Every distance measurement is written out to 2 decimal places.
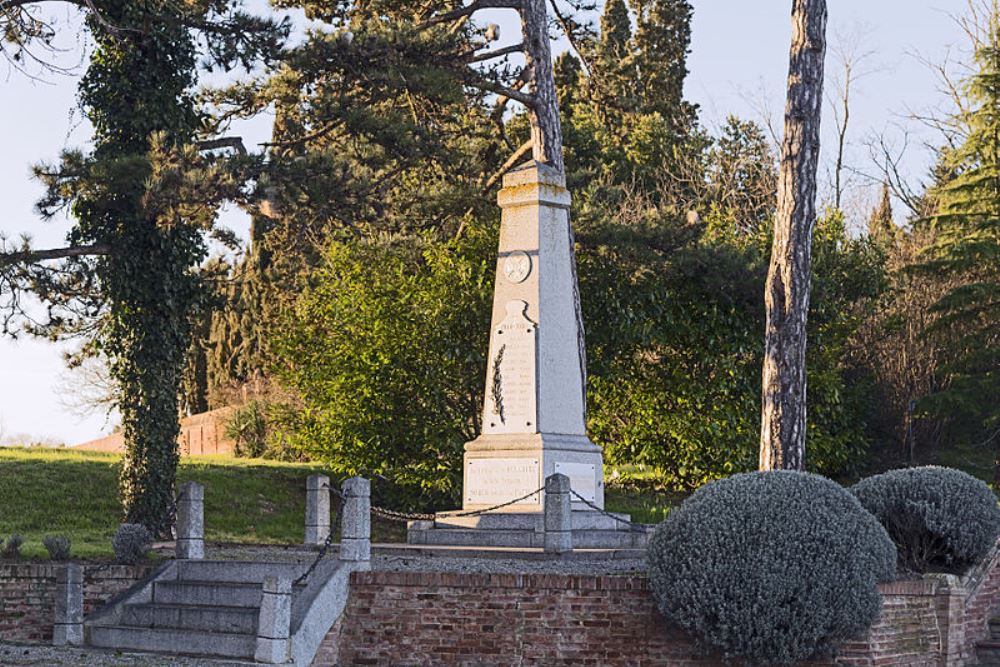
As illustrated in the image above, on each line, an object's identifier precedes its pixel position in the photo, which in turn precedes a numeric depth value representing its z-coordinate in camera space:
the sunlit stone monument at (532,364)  17.20
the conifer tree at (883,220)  38.72
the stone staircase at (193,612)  13.65
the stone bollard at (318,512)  14.66
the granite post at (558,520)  15.35
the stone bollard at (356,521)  13.90
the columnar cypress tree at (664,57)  41.81
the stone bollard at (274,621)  12.70
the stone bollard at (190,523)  15.46
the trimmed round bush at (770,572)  12.06
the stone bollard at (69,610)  14.68
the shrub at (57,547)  16.69
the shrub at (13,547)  17.05
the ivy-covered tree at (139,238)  20.02
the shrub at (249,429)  34.12
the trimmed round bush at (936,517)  15.30
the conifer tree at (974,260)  28.83
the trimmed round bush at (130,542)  15.75
